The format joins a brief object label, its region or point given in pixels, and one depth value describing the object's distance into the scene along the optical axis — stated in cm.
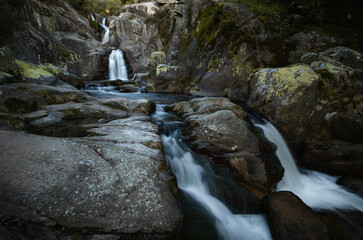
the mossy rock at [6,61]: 562
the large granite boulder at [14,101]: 390
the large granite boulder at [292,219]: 246
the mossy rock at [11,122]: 337
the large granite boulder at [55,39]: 1001
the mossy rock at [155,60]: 1672
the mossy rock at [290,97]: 521
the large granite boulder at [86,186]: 174
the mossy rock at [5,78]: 526
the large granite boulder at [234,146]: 359
